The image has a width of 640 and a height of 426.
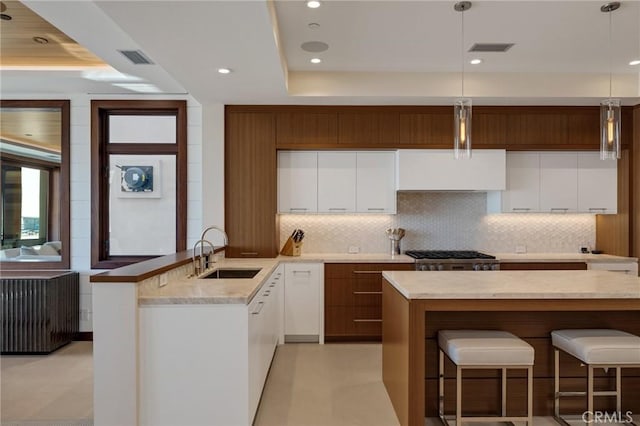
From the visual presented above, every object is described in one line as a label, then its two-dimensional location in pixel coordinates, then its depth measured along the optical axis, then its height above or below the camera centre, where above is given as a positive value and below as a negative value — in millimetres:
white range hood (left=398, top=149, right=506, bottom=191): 4559 +497
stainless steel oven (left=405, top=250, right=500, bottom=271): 4246 -568
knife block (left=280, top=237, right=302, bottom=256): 4723 -457
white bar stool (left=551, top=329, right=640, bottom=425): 2271 -835
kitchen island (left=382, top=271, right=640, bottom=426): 2309 -741
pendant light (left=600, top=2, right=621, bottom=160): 2826 +646
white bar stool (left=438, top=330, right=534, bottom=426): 2258 -845
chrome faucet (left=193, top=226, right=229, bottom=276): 3289 -469
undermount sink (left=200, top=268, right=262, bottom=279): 3605 -579
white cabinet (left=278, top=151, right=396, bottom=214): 4668 +338
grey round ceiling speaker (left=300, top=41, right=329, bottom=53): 3500 +1543
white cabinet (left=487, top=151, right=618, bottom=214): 4691 +356
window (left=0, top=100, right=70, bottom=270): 4566 +331
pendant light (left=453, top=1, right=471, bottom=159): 2838 +669
